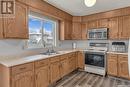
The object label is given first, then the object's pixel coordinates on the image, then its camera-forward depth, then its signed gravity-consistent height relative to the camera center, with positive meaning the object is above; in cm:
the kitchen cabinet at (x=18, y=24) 150 +40
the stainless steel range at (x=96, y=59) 273 -64
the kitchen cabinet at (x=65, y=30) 302 +55
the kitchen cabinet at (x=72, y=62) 281 -76
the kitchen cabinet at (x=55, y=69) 207 -78
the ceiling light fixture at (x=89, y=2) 137 +76
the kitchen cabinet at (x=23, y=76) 136 -66
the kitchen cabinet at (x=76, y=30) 342 +59
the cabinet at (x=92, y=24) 311 +80
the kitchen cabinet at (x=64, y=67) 240 -84
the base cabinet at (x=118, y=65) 245 -79
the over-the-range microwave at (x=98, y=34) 288 +36
